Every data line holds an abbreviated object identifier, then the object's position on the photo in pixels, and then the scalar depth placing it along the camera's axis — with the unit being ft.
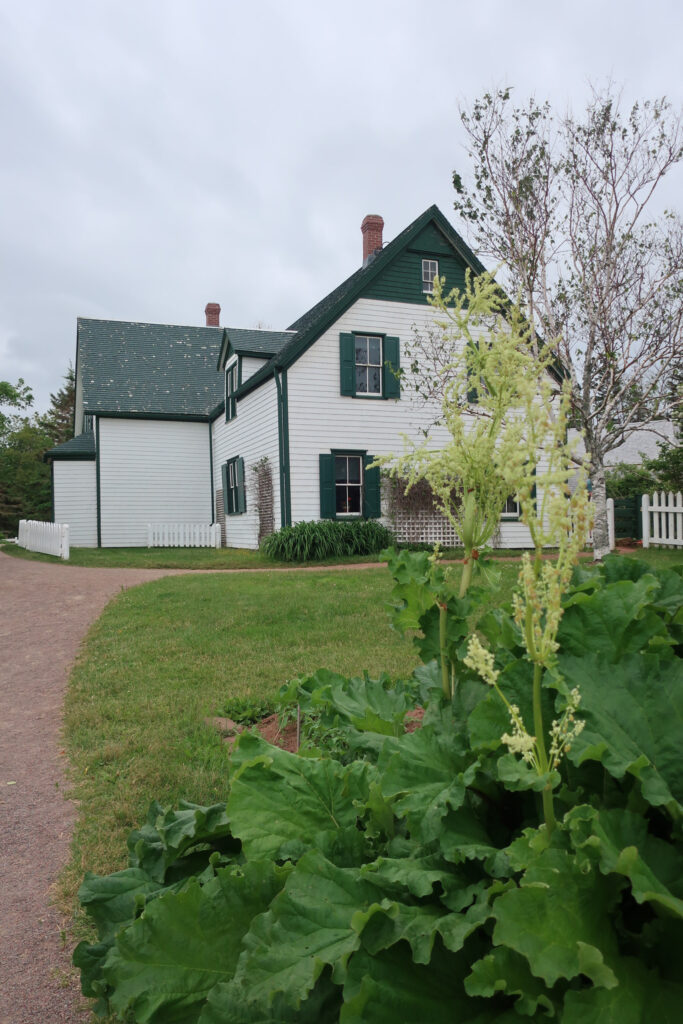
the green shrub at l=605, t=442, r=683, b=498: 53.98
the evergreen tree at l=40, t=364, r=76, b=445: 139.44
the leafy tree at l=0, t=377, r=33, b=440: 119.24
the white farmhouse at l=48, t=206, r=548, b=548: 50.70
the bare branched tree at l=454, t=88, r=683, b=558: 33.81
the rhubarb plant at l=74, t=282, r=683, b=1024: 3.05
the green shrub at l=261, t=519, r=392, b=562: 46.75
